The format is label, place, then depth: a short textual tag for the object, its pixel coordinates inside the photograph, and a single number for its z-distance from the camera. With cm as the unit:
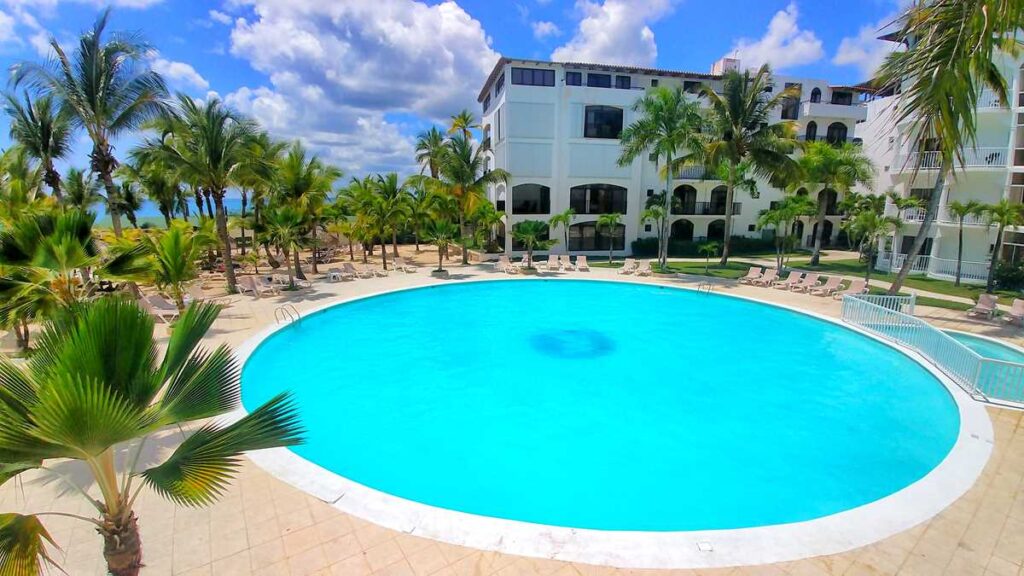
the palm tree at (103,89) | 1300
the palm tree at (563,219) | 2694
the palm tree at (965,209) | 1839
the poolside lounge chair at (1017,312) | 1372
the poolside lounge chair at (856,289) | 1733
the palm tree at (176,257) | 1216
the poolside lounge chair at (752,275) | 2108
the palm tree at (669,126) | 2284
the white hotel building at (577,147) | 2897
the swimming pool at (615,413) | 691
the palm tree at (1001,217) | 1736
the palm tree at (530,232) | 2488
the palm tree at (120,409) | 266
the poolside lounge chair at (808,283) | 1900
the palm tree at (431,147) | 3324
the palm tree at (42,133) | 1570
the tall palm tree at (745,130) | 2222
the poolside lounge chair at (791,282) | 1950
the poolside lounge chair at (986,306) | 1435
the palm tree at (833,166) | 2452
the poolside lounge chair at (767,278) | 2044
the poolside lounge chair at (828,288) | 1836
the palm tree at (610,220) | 2655
